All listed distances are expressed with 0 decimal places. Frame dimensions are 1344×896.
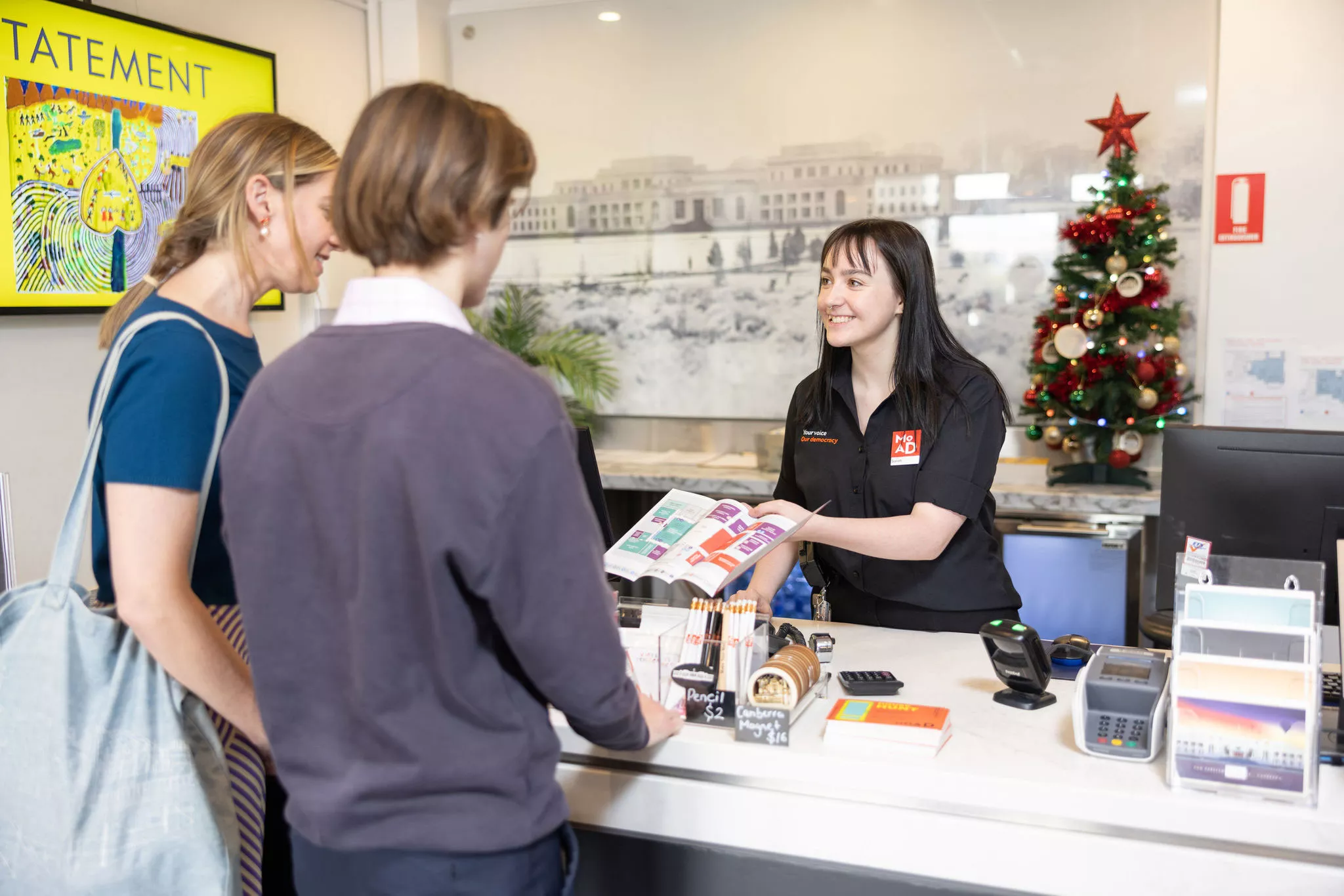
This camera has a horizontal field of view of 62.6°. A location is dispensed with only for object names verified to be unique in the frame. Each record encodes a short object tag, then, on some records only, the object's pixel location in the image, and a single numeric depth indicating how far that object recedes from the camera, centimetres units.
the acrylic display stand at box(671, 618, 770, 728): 164
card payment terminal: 150
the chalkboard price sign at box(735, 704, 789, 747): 155
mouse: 193
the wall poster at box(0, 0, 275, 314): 329
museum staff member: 226
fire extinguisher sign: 402
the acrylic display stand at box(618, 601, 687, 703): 167
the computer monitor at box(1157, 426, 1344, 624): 172
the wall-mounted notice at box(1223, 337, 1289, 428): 407
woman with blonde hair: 133
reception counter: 136
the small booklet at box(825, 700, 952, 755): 152
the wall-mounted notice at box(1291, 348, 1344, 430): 400
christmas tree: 391
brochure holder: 136
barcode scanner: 172
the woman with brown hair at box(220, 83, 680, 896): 102
